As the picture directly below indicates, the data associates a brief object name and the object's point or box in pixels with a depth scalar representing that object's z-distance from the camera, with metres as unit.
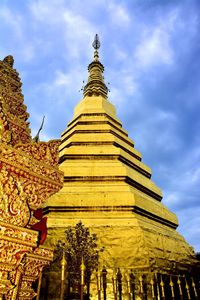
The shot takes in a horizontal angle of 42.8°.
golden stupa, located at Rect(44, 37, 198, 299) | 8.40
